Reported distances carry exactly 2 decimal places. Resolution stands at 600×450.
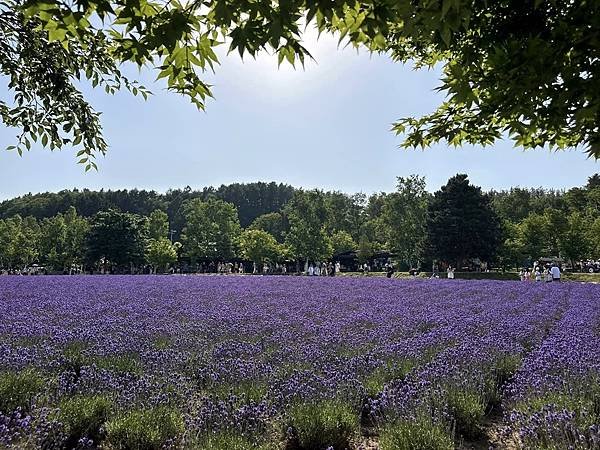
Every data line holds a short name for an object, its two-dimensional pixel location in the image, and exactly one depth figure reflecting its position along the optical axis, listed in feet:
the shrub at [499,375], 16.75
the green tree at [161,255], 172.65
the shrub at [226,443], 10.71
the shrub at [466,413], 14.05
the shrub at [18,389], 13.41
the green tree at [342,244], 220.64
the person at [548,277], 89.00
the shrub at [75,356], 17.13
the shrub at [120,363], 16.93
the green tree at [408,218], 156.35
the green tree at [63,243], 190.27
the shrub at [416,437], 10.98
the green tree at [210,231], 187.62
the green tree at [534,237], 154.99
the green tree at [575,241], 142.00
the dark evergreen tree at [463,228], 152.35
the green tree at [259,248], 182.60
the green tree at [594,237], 133.30
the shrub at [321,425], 12.39
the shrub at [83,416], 12.42
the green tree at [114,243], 181.98
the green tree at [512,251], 158.61
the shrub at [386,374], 15.85
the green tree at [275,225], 285.84
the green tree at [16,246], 180.04
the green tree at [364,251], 189.06
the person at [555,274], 88.99
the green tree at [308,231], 164.96
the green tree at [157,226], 213.05
